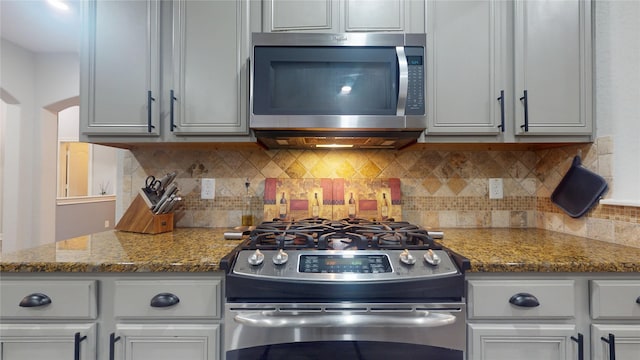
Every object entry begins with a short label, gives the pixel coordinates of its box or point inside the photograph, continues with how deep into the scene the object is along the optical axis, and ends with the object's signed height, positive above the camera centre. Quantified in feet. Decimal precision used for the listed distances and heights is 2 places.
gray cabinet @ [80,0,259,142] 4.86 +1.88
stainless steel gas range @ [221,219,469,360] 3.32 -1.45
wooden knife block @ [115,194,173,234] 5.22 -0.68
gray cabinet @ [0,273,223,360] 3.45 -1.59
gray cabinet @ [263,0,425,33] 4.92 +2.74
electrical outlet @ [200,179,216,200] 6.04 -0.15
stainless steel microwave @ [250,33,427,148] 4.58 +1.56
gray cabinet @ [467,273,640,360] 3.49 -1.59
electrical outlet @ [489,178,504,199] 6.07 -0.13
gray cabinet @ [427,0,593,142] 4.82 +1.84
